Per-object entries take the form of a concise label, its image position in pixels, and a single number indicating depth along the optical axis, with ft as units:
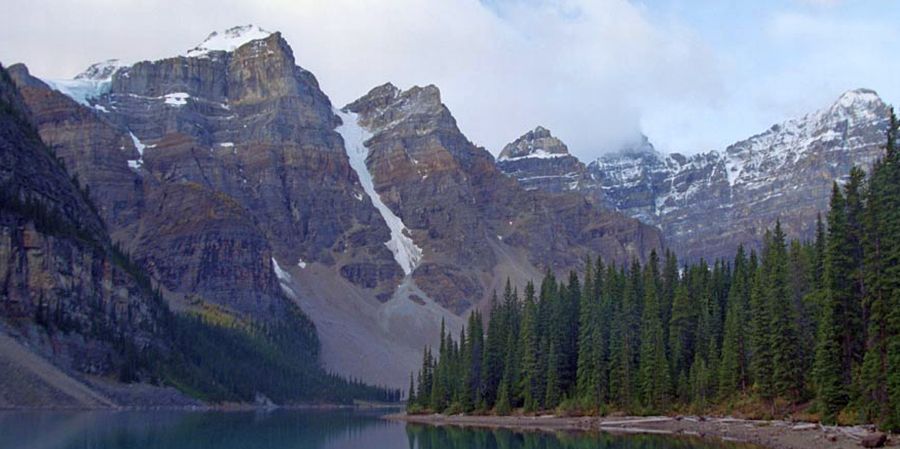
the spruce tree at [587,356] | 349.61
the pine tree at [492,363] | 423.23
